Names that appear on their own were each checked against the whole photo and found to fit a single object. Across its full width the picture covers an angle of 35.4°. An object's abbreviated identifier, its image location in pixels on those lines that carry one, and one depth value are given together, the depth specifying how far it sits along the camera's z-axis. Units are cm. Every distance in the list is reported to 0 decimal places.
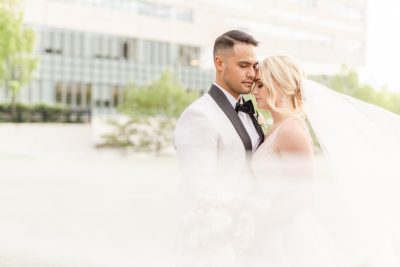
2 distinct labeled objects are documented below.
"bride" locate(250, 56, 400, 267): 363
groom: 358
